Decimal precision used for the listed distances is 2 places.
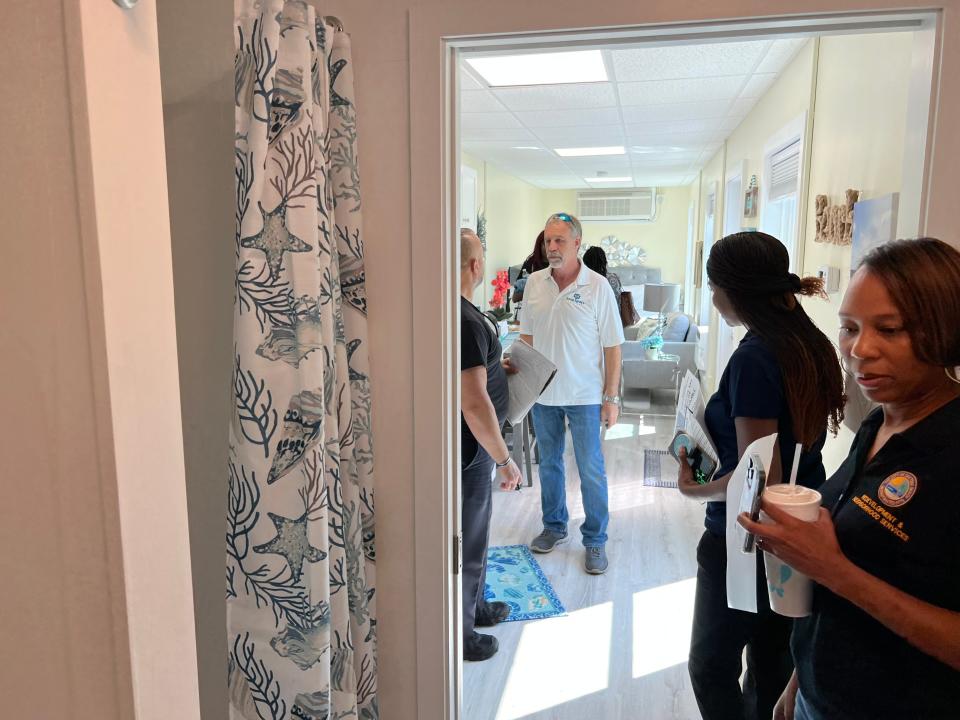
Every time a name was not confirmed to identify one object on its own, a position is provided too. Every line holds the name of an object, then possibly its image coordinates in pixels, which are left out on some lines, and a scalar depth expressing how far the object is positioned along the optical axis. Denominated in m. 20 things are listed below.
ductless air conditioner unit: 12.01
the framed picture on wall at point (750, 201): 4.74
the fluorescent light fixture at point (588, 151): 6.91
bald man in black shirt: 2.22
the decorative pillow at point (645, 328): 7.76
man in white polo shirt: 3.34
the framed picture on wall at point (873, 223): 1.63
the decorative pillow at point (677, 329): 7.06
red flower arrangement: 5.58
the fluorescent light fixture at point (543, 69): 3.36
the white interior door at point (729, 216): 5.35
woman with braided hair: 1.45
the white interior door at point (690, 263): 10.38
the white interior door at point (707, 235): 7.28
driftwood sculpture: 2.28
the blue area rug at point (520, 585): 2.98
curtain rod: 1.23
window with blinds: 3.64
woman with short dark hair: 0.88
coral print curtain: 1.06
